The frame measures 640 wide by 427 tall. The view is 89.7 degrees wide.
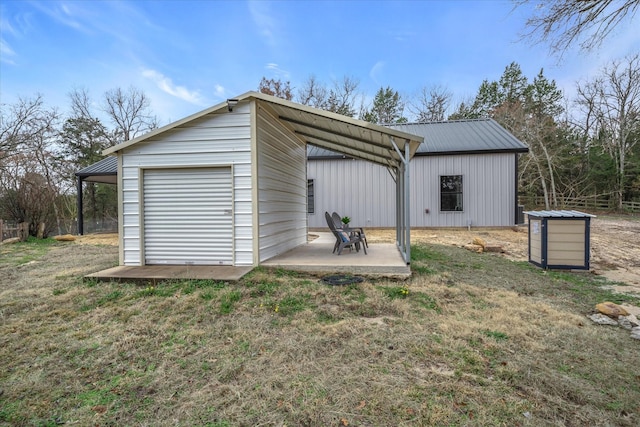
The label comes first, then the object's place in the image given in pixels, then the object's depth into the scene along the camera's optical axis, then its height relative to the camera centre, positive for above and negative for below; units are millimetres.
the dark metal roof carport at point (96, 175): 11055 +1343
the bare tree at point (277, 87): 22531 +8806
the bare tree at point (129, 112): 20156 +6470
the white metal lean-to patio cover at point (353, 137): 4512 +1317
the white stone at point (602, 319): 3143 -1077
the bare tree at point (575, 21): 4785 +2974
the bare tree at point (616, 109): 19562 +6782
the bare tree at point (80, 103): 18969 +6549
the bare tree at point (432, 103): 22922 +7877
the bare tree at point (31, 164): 9992 +2231
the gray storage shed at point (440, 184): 11172 +1015
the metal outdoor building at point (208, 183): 5000 +471
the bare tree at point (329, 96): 22594 +8217
